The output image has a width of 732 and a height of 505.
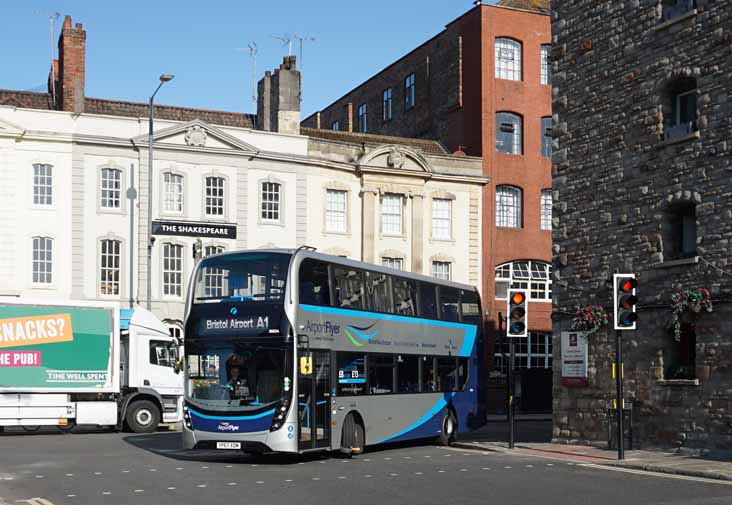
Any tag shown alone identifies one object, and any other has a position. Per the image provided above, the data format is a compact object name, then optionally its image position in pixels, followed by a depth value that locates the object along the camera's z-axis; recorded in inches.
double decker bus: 812.6
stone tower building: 900.6
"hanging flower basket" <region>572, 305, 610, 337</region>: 1015.9
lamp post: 1565.0
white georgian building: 1596.9
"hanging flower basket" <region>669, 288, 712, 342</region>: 900.0
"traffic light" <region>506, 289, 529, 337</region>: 968.3
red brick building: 1924.2
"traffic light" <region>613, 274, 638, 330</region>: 855.7
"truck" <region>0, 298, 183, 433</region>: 1158.3
